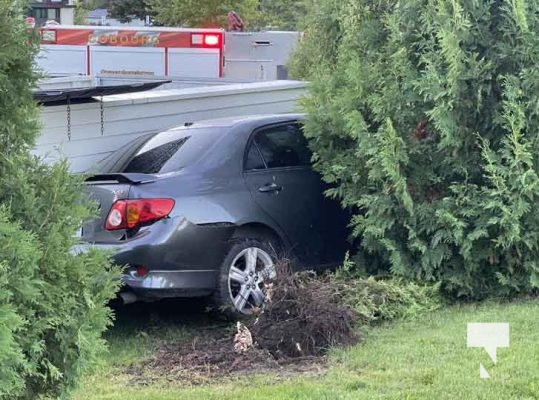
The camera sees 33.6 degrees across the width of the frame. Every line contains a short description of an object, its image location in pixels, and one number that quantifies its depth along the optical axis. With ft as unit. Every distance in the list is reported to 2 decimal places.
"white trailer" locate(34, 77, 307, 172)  25.35
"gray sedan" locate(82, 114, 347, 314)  20.90
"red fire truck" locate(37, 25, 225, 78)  59.57
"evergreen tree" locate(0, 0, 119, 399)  11.76
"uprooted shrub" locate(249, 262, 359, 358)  18.67
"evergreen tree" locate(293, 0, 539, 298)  22.54
